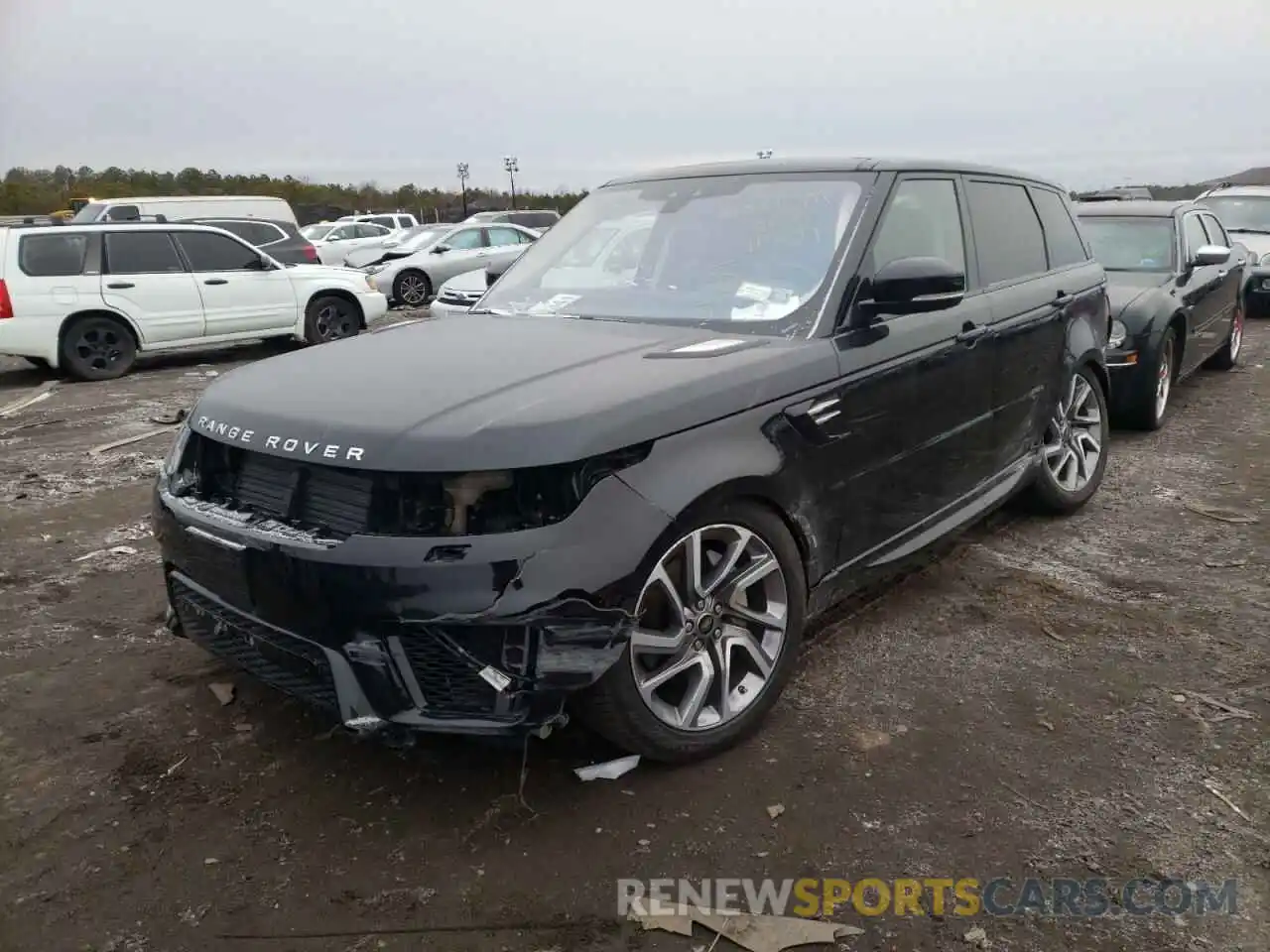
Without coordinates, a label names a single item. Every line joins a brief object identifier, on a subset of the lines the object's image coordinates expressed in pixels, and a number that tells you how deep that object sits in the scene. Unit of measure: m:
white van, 20.06
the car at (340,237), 23.14
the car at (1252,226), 13.51
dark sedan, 6.90
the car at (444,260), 18.09
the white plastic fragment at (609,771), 2.87
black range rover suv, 2.45
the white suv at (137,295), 10.17
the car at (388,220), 29.08
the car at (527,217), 26.27
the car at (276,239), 14.75
